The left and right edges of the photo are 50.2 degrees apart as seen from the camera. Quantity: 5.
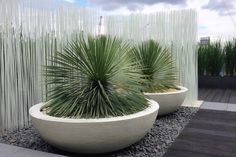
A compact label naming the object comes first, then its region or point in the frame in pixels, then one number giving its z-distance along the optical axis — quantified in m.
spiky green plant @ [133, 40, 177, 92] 5.04
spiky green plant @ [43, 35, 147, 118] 3.23
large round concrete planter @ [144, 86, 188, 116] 4.62
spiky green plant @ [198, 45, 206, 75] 8.69
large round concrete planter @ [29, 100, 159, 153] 2.79
